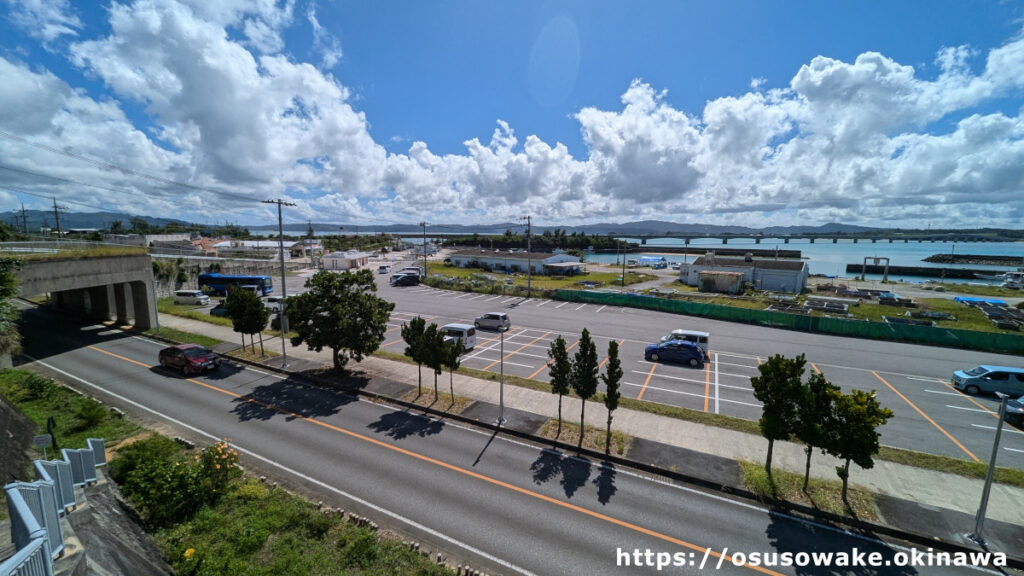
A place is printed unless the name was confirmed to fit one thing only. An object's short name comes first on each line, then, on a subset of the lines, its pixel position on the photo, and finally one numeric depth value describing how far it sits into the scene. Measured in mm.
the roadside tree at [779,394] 12031
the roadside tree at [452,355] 18172
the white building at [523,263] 75562
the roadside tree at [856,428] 10930
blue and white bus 48656
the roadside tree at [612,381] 14477
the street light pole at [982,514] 10195
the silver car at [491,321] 32625
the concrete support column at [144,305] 30094
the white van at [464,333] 27367
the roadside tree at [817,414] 11594
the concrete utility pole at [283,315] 22922
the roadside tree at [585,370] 15004
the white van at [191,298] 41156
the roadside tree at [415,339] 18953
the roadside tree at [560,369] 15555
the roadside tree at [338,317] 20500
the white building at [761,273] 60344
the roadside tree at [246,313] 23688
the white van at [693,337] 27541
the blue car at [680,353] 24828
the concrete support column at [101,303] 33156
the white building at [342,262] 79625
